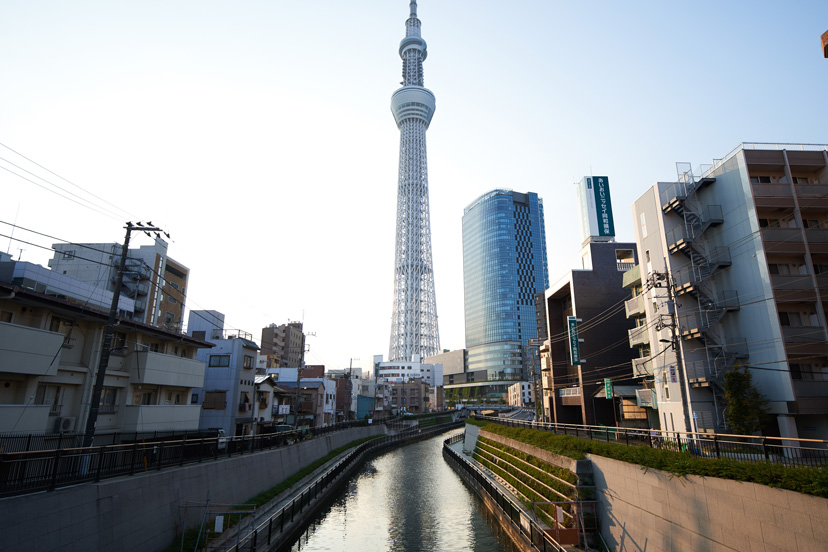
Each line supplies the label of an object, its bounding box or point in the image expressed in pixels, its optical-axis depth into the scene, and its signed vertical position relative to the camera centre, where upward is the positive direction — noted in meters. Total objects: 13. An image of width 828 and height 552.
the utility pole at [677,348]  19.61 +2.20
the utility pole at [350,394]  80.06 +0.44
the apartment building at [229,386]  39.50 +0.88
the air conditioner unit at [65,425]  21.42 -1.38
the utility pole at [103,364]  15.54 +1.10
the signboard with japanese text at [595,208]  48.94 +20.29
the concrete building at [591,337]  42.97 +5.90
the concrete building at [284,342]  102.38 +12.53
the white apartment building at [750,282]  23.44 +6.37
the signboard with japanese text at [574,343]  42.75 +5.04
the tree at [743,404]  22.55 -0.30
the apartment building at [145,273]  49.25 +13.95
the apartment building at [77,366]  18.81 +1.49
